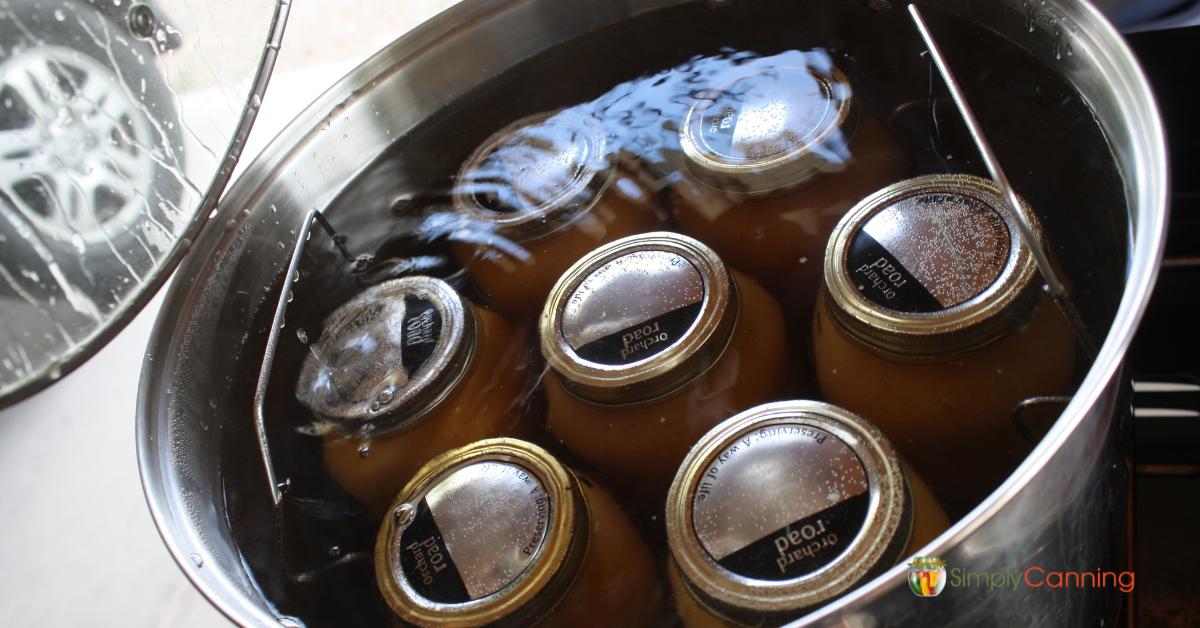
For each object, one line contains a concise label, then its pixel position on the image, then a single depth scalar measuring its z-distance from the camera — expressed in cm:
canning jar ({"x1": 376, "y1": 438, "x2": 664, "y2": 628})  51
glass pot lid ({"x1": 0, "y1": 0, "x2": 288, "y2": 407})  50
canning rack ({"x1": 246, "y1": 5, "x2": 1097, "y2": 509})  50
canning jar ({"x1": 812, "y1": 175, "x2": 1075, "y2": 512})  52
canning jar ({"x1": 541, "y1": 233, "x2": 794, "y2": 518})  57
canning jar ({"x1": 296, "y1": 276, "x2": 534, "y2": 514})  63
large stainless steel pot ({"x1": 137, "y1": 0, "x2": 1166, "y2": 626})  42
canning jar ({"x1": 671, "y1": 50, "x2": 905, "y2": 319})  64
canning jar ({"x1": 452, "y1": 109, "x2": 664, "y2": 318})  70
